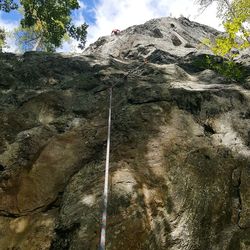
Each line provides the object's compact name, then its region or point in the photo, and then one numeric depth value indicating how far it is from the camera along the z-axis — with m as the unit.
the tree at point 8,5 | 9.57
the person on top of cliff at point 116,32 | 12.86
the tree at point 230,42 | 9.37
